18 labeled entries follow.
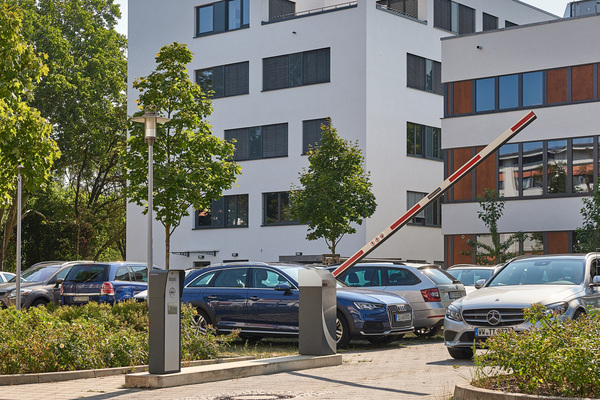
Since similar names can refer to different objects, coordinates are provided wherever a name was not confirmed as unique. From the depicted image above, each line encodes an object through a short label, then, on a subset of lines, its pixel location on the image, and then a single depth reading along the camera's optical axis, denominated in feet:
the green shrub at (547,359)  27.55
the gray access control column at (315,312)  45.85
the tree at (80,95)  170.09
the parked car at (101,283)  79.10
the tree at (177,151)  95.61
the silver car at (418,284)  63.62
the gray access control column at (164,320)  36.88
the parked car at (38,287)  83.46
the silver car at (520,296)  45.75
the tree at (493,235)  115.55
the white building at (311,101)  139.33
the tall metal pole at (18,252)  72.90
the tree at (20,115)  54.95
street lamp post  76.07
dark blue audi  56.39
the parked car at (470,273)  75.56
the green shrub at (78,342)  41.09
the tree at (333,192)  116.47
